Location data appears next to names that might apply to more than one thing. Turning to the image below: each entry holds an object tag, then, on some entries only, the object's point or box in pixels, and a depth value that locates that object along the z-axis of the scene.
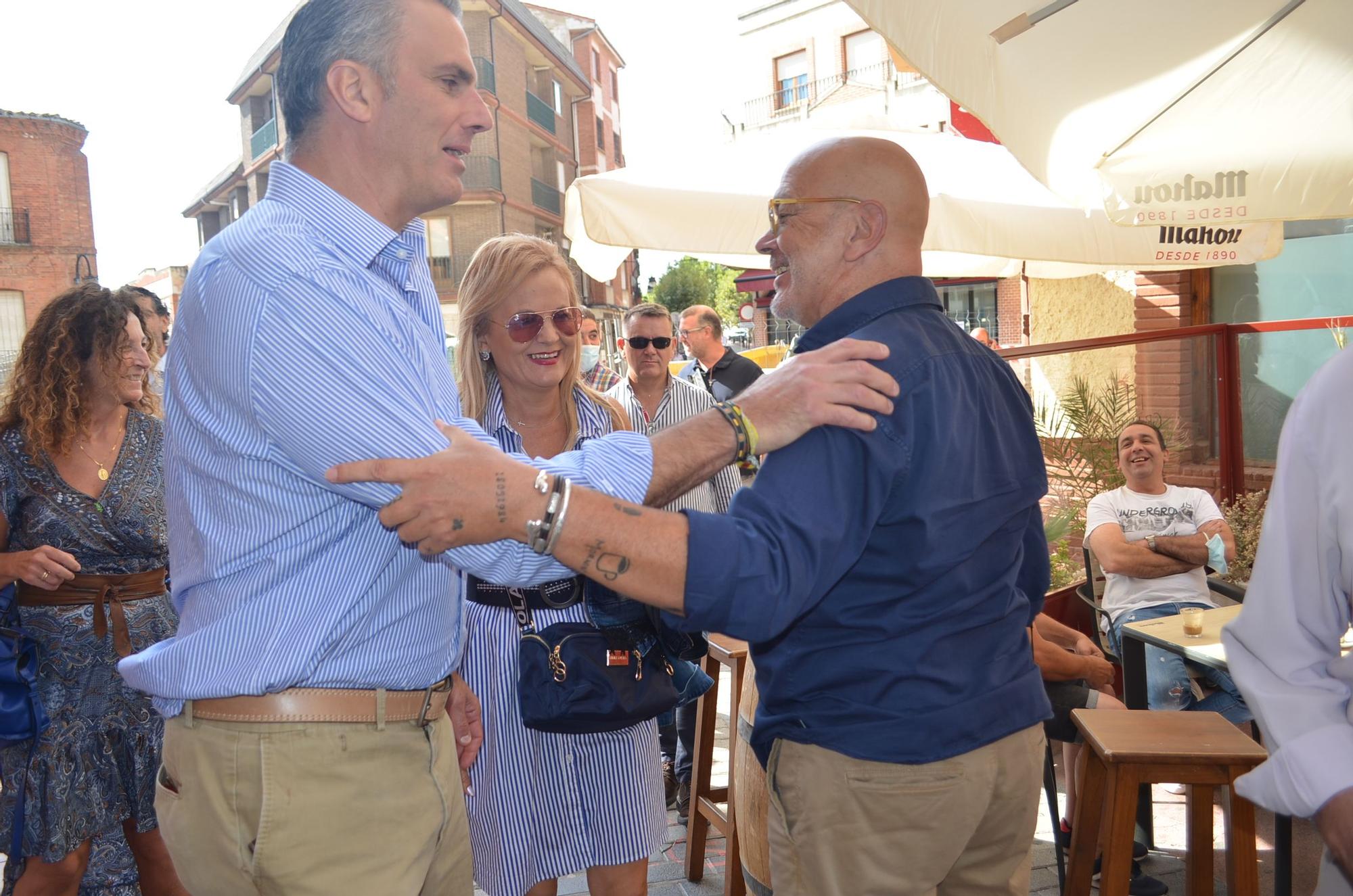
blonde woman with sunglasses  2.72
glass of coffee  4.21
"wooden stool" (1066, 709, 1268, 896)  3.24
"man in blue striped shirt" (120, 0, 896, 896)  1.52
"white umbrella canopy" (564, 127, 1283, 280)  5.43
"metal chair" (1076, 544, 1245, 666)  5.42
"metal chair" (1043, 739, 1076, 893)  3.80
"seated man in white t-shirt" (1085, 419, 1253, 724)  5.32
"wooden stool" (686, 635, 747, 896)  3.93
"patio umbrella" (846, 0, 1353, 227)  3.29
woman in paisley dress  3.32
